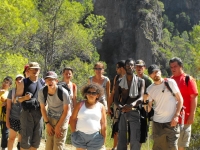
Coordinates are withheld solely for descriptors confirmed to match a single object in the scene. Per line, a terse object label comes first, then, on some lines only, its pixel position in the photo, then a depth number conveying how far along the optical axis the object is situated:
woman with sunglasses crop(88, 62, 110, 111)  11.91
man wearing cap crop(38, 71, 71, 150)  9.06
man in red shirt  9.66
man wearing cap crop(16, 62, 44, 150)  9.73
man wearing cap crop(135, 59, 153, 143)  9.88
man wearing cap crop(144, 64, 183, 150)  9.20
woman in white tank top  8.38
